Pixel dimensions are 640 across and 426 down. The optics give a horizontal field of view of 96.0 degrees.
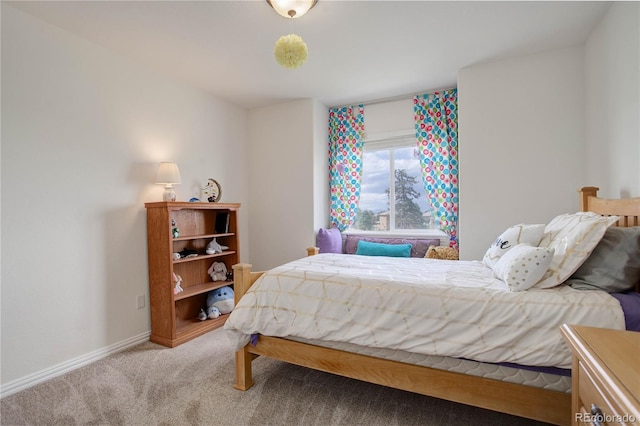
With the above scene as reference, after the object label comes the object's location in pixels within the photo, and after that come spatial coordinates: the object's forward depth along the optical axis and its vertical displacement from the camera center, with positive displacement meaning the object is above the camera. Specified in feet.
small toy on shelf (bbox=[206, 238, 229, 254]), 10.25 -1.32
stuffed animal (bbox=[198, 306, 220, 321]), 9.86 -3.54
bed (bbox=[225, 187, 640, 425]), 4.12 -2.68
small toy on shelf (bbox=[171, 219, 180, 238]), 9.04 -0.57
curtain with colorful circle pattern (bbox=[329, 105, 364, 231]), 12.81 +2.13
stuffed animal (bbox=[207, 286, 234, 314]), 10.22 -3.15
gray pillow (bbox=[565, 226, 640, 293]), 4.33 -0.94
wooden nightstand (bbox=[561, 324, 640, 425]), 1.96 -1.29
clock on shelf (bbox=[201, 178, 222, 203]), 11.03 +0.79
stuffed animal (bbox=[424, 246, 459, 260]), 10.07 -1.61
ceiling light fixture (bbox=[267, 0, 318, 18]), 5.85 +4.22
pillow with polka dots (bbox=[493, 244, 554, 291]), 4.64 -1.01
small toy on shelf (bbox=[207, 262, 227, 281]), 10.85 -2.28
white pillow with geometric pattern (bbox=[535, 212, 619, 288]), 4.62 -0.70
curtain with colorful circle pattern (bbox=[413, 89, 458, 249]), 10.99 +2.21
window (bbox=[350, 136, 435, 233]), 12.06 +0.81
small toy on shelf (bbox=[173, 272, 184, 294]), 8.95 -2.30
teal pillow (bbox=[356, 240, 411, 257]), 10.78 -1.57
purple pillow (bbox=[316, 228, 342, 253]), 11.75 -1.31
